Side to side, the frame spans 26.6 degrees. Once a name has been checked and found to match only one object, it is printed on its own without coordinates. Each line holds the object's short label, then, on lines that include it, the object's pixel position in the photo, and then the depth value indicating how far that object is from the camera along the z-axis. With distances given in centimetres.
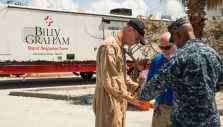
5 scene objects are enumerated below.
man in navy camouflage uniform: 334
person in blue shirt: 514
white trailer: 1838
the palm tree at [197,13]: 1360
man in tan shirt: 439
